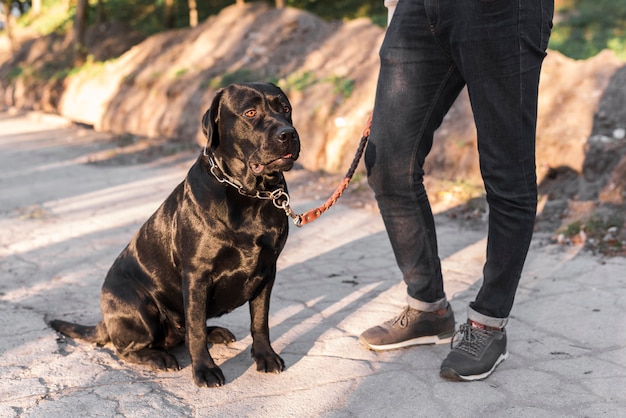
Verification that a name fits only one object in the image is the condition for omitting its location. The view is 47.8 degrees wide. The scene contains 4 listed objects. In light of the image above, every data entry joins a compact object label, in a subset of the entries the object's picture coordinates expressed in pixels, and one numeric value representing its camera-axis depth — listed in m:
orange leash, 3.03
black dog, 2.78
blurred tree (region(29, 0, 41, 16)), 29.67
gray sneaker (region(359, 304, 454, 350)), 3.10
